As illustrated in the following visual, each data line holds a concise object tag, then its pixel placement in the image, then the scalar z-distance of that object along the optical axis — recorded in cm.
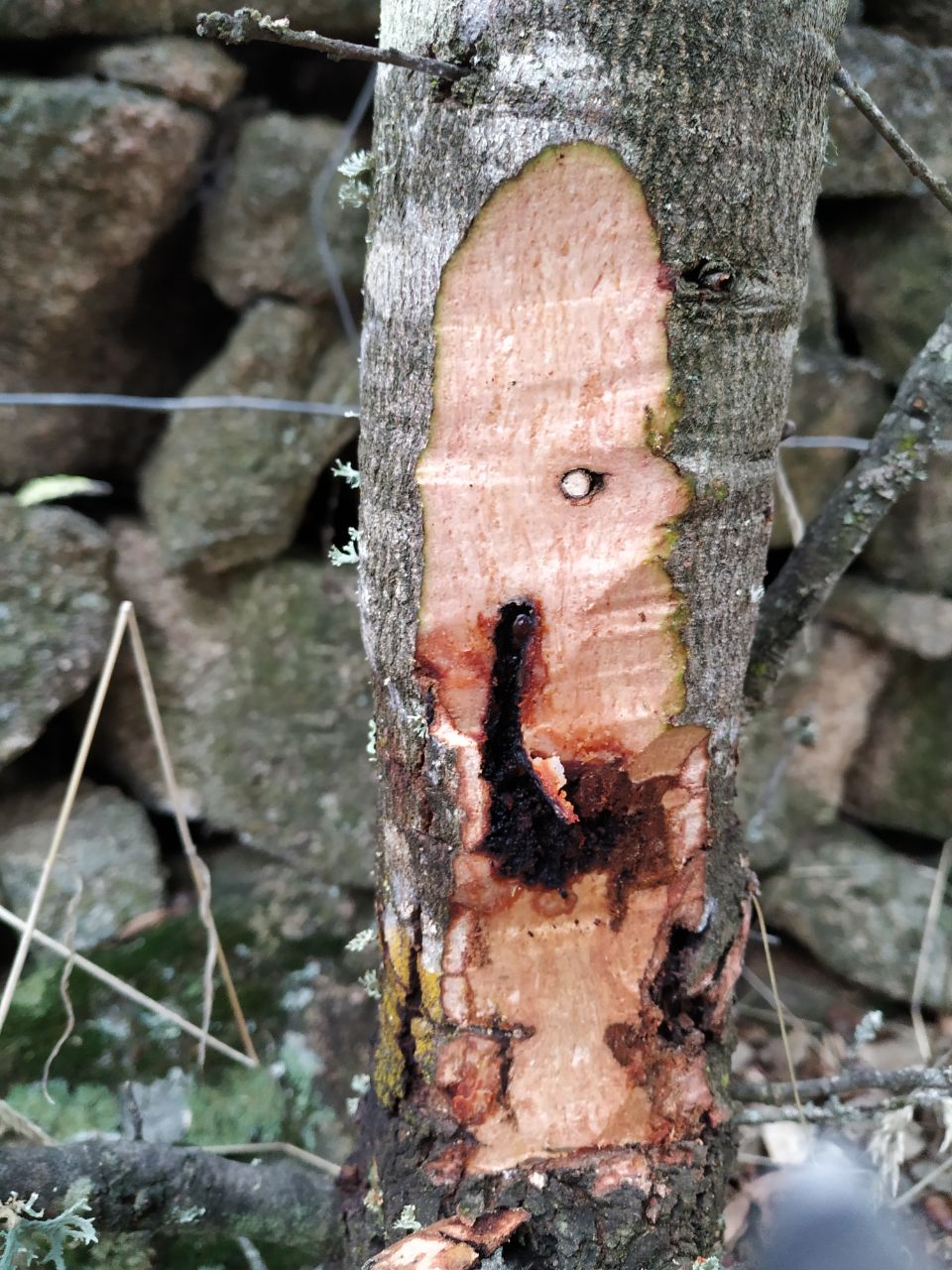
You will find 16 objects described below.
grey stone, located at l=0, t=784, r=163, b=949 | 55
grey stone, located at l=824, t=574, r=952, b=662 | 61
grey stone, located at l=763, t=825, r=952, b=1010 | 63
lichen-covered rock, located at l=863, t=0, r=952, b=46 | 56
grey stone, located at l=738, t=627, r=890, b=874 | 64
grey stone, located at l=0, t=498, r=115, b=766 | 53
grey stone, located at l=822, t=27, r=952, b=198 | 53
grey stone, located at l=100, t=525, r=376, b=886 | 59
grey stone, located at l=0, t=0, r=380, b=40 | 48
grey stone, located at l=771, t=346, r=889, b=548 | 58
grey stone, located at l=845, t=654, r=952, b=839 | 65
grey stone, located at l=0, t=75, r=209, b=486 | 48
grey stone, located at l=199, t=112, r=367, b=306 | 54
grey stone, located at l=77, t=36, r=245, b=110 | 49
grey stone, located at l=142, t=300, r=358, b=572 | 57
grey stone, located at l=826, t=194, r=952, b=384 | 58
